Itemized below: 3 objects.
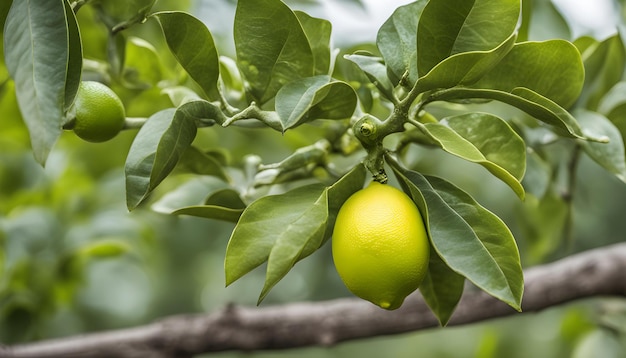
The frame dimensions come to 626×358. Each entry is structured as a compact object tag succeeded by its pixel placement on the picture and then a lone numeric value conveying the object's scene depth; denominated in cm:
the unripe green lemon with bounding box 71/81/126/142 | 118
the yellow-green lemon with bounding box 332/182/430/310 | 113
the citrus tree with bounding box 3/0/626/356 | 112
